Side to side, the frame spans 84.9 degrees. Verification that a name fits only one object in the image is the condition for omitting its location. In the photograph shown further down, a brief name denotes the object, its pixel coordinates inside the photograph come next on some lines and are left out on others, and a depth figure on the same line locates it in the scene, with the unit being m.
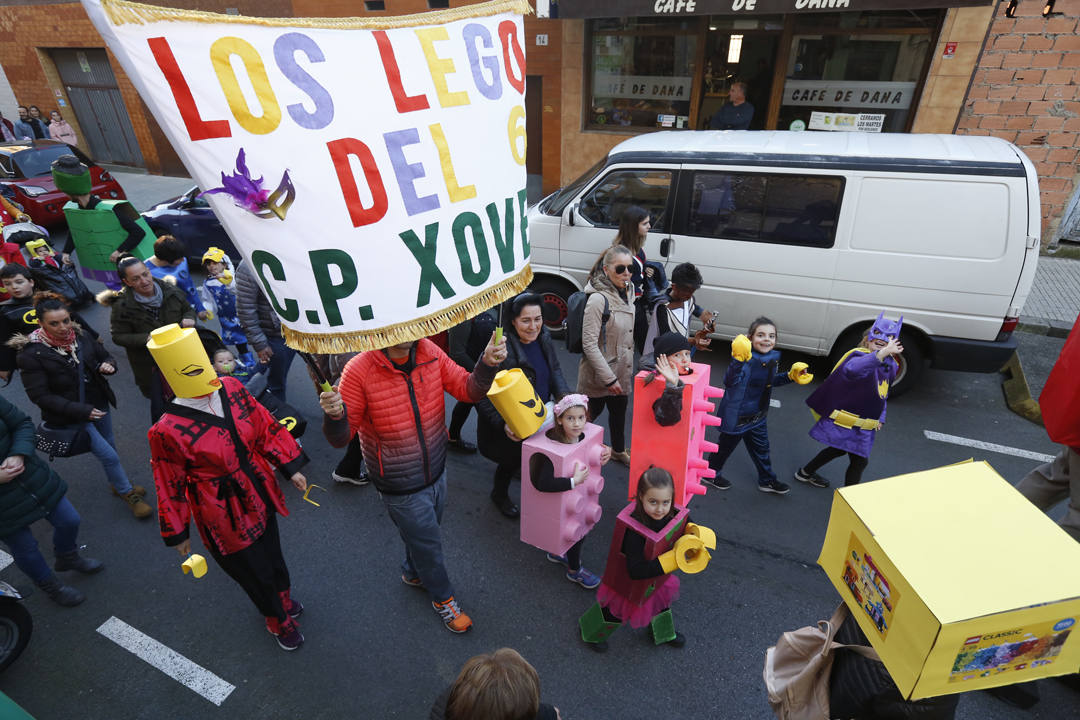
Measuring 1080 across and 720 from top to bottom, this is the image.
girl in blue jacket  3.97
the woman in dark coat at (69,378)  3.62
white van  4.91
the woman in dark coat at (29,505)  3.16
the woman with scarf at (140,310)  4.19
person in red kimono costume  2.63
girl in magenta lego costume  2.81
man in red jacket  2.81
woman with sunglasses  4.14
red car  10.12
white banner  1.72
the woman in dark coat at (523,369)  3.72
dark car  8.86
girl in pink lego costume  3.32
